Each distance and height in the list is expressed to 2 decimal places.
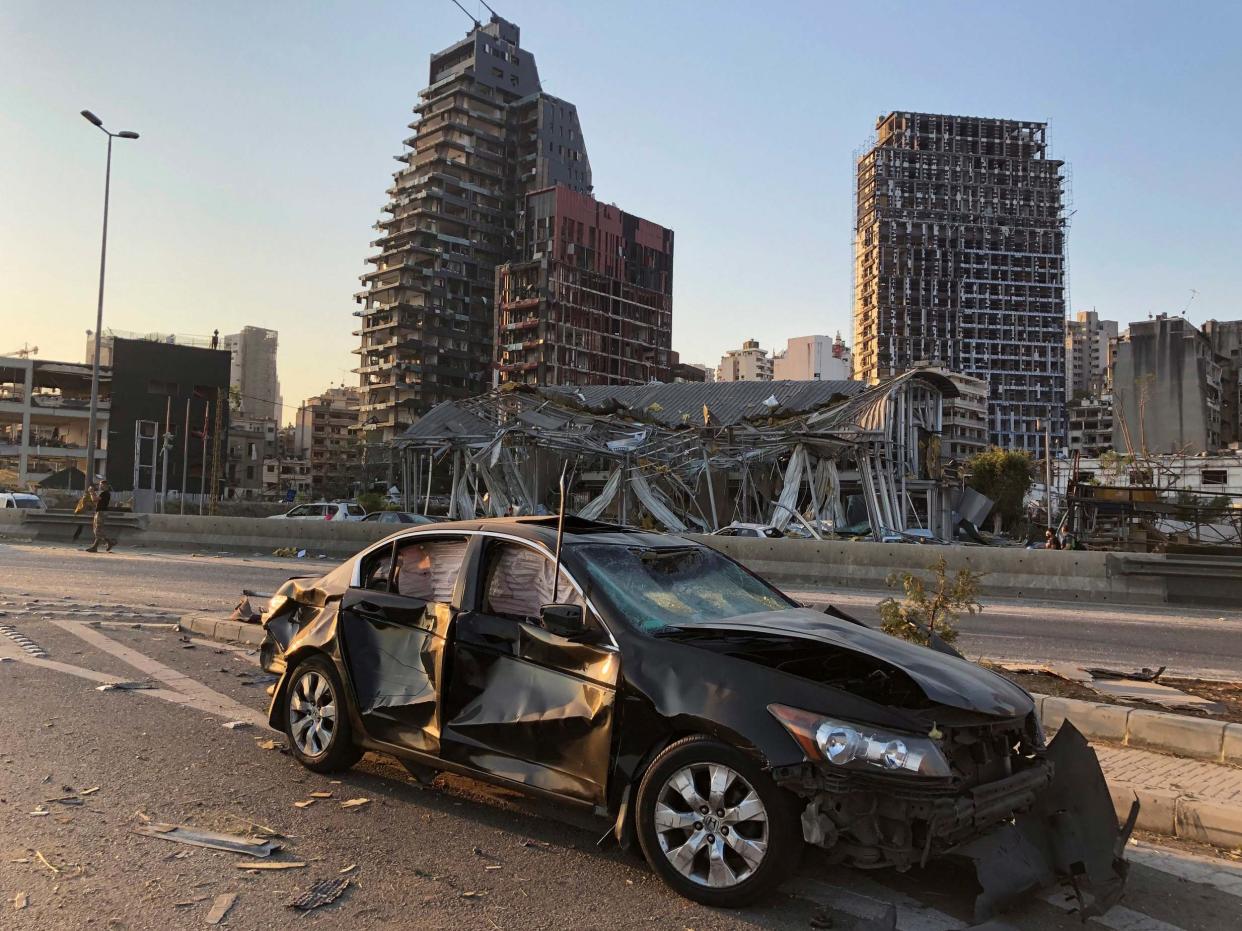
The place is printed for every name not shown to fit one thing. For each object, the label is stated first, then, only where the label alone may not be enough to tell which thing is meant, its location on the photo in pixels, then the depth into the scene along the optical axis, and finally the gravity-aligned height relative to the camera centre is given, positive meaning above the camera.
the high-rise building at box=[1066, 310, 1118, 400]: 160.99 +25.52
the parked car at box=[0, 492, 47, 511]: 39.62 -0.54
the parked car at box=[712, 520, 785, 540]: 30.47 -0.63
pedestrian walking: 22.81 -0.63
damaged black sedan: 3.52 -0.92
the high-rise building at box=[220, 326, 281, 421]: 188.21 +18.99
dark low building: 87.06 +9.24
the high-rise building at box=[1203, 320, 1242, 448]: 119.88 +20.57
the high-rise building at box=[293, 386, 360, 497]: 146.25 +10.62
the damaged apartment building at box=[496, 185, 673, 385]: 120.94 +28.88
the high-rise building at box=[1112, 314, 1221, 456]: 89.94 +14.44
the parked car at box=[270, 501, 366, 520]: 32.25 -0.48
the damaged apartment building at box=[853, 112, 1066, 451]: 152.00 +43.44
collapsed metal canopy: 35.09 +2.25
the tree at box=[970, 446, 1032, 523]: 84.25 +3.78
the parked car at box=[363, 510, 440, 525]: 28.61 -0.57
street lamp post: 31.52 +8.62
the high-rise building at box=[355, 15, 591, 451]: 120.50 +38.84
